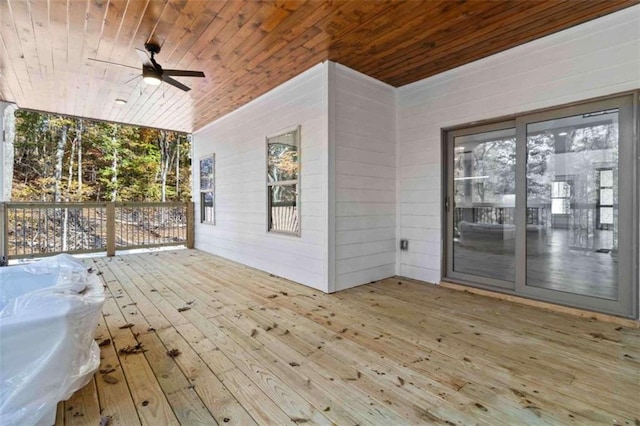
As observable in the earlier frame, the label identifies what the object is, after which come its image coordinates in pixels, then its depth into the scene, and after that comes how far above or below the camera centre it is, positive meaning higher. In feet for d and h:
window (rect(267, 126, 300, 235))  13.30 +1.44
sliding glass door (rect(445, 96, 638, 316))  8.71 +0.22
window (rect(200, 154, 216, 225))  20.99 +1.72
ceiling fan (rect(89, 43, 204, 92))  10.15 +5.23
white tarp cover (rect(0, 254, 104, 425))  4.00 -2.10
